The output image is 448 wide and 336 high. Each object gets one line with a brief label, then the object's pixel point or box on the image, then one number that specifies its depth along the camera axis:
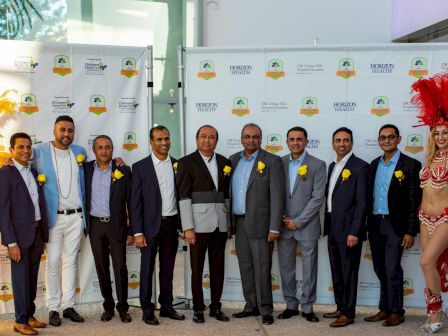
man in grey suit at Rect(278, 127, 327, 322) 3.99
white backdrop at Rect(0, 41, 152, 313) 4.13
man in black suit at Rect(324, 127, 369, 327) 3.85
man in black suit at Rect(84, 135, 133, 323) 3.91
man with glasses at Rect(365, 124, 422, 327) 3.83
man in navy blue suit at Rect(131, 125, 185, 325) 3.88
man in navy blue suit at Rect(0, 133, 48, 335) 3.58
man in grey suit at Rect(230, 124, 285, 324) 3.89
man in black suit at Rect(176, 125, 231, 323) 3.86
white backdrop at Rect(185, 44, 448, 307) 4.28
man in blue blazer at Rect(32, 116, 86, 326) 3.89
